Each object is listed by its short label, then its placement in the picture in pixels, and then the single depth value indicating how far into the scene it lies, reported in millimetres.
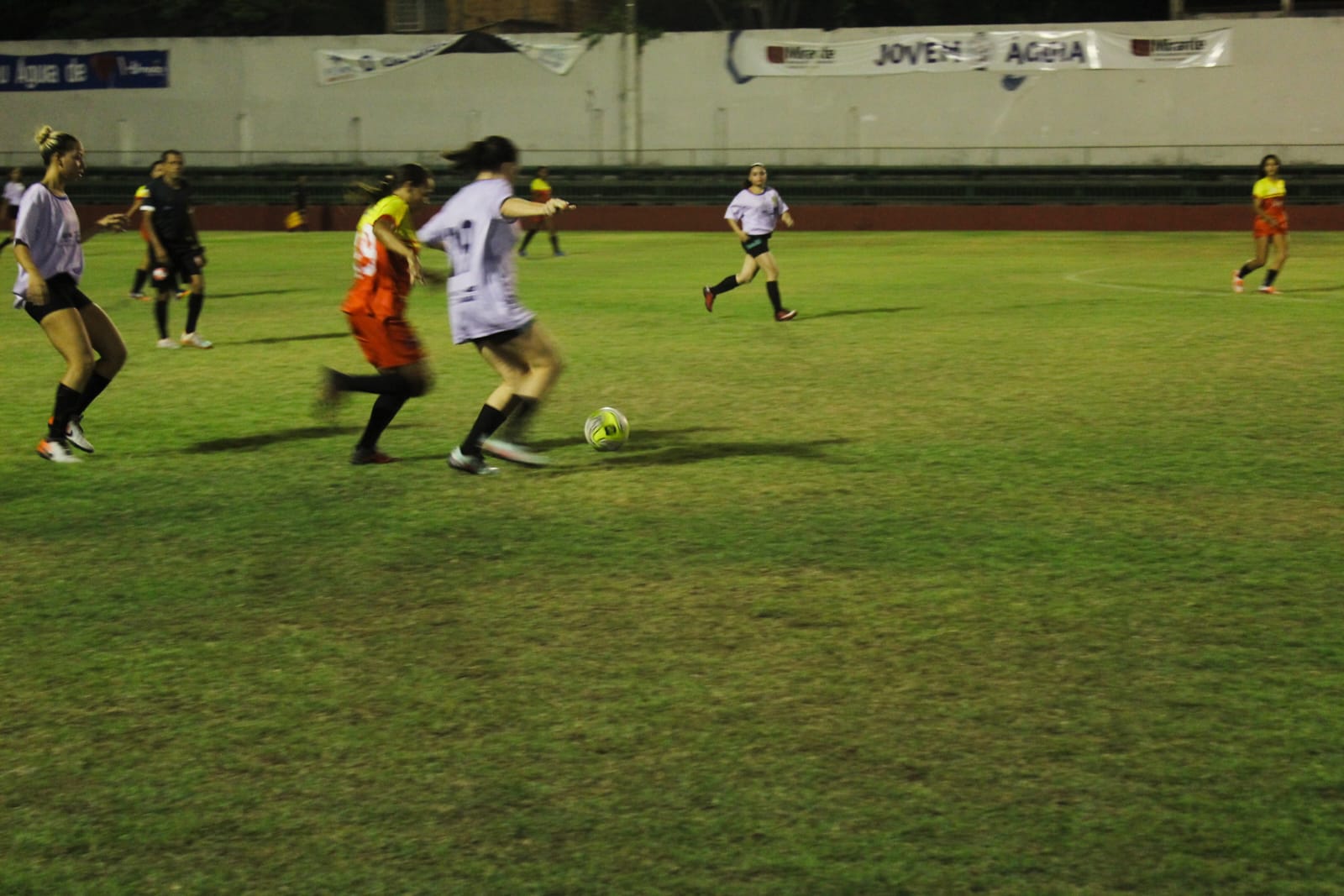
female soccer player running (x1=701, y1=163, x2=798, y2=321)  18156
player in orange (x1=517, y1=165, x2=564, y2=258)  31203
